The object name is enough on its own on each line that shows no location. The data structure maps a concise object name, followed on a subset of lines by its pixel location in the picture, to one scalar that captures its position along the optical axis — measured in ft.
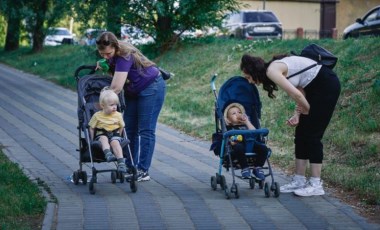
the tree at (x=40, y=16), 106.11
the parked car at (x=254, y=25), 111.24
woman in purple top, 30.58
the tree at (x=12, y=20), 98.33
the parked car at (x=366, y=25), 86.53
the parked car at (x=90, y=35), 75.14
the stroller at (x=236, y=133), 29.12
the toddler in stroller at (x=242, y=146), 29.17
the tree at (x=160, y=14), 74.59
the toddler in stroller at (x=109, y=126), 29.76
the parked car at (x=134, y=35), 77.10
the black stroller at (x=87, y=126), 29.99
